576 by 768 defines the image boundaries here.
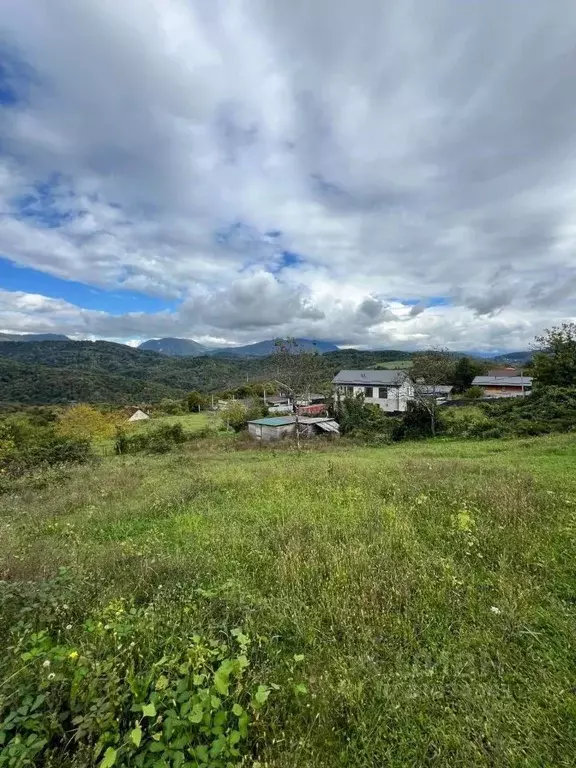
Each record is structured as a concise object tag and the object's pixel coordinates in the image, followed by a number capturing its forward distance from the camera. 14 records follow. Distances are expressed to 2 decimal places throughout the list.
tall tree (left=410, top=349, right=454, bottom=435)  26.90
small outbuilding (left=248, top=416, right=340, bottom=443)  32.12
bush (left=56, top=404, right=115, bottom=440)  31.70
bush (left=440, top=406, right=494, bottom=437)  23.94
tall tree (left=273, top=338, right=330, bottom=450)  26.58
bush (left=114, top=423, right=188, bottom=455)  27.68
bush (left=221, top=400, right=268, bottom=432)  41.00
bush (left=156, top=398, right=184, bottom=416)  65.12
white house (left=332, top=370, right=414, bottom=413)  43.03
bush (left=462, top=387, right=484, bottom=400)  49.08
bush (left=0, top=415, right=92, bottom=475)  18.42
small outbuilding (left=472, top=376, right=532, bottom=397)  53.84
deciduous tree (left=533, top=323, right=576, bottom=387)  27.64
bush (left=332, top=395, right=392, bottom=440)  29.38
